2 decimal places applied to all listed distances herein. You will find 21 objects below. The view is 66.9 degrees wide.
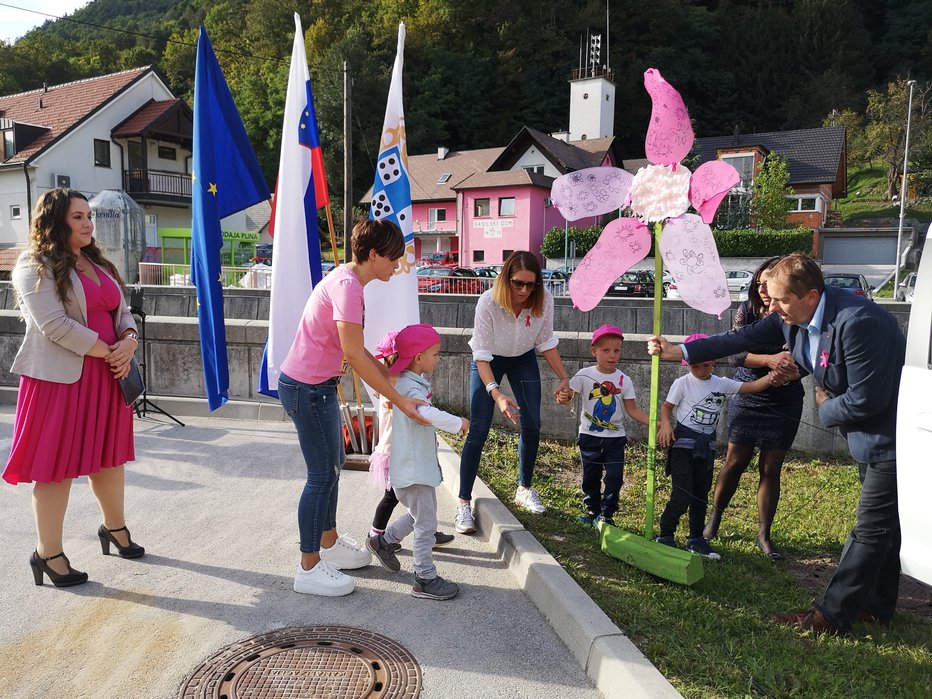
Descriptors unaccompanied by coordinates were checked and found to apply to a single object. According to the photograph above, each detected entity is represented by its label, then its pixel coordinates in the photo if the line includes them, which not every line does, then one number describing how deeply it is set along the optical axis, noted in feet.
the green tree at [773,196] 125.90
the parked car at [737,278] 95.76
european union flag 19.92
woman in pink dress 12.08
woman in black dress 15.26
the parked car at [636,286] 89.15
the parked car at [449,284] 79.77
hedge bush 120.26
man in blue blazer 10.97
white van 9.70
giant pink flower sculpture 13.14
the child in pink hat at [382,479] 14.08
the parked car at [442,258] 141.90
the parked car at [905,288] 90.33
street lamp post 103.53
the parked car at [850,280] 84.48
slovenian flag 19.77
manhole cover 9.69
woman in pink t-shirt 11.57
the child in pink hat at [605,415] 15.99
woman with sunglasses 15.49
